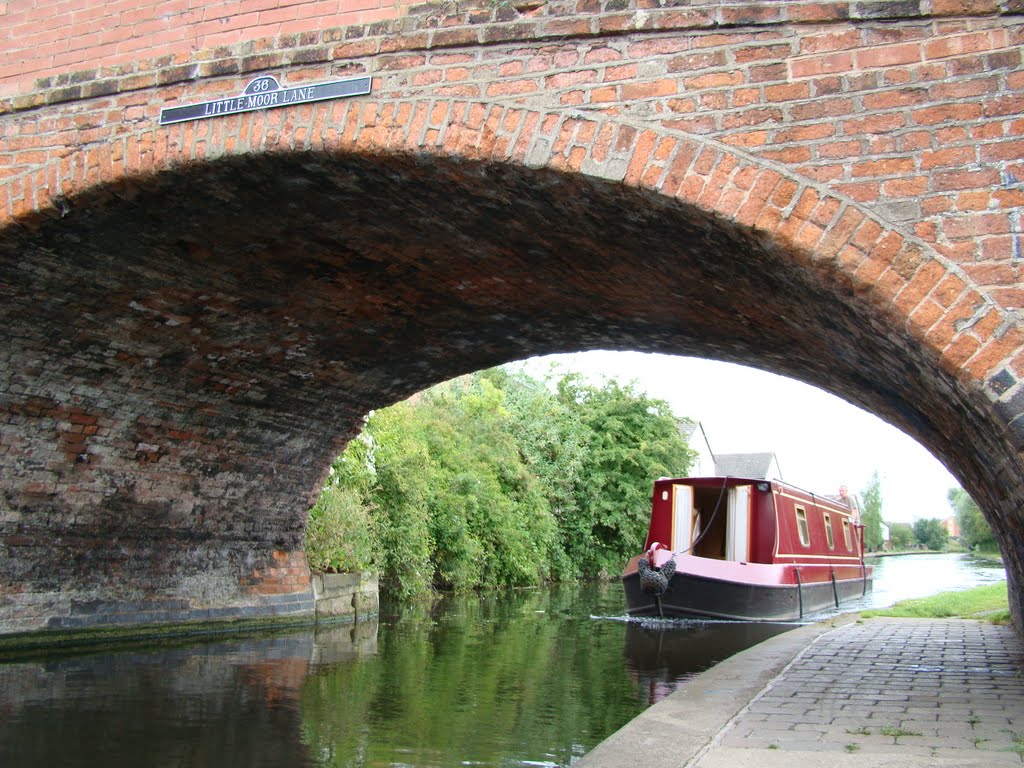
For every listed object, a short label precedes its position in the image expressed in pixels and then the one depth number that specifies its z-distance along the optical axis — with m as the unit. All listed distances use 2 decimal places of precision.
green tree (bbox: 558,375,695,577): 25.00
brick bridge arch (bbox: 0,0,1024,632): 3.65
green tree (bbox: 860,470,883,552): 80.25
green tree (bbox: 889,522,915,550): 94.27
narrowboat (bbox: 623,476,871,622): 13.04
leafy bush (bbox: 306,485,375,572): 11.73
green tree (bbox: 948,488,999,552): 60.22
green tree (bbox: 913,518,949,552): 95.00
